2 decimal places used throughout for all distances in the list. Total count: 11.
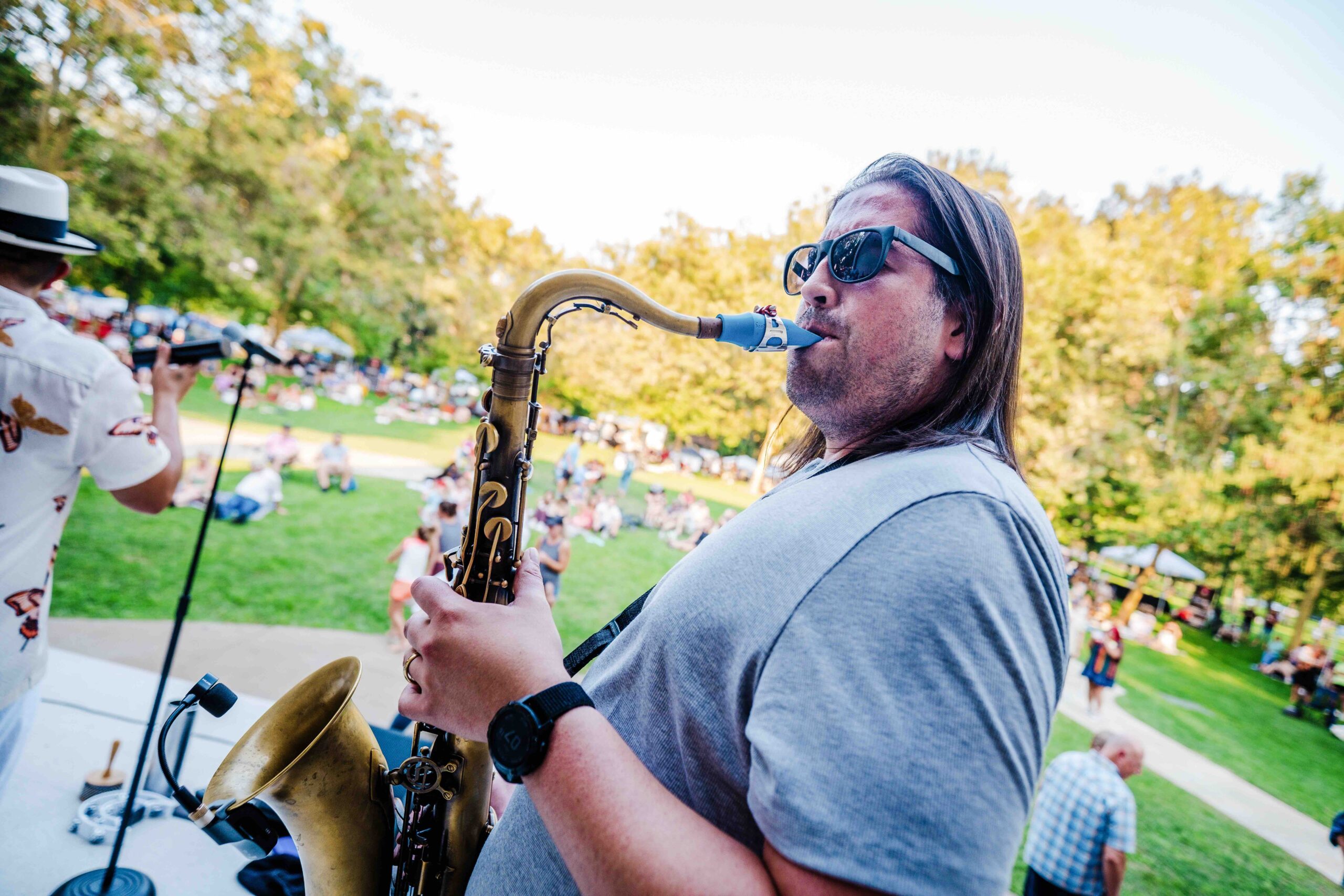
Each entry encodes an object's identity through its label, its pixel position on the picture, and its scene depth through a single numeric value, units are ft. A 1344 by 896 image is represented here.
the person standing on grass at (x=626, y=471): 76.64
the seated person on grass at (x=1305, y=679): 58.49
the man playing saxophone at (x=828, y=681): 2.67
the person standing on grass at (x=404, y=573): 25.81
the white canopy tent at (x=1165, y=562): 72.74
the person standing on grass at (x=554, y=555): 32.12
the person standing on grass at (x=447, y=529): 27.68
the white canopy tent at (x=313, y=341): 112.98
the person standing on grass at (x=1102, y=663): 36.88
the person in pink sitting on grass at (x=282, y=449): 48.08
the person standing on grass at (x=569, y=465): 59.72
